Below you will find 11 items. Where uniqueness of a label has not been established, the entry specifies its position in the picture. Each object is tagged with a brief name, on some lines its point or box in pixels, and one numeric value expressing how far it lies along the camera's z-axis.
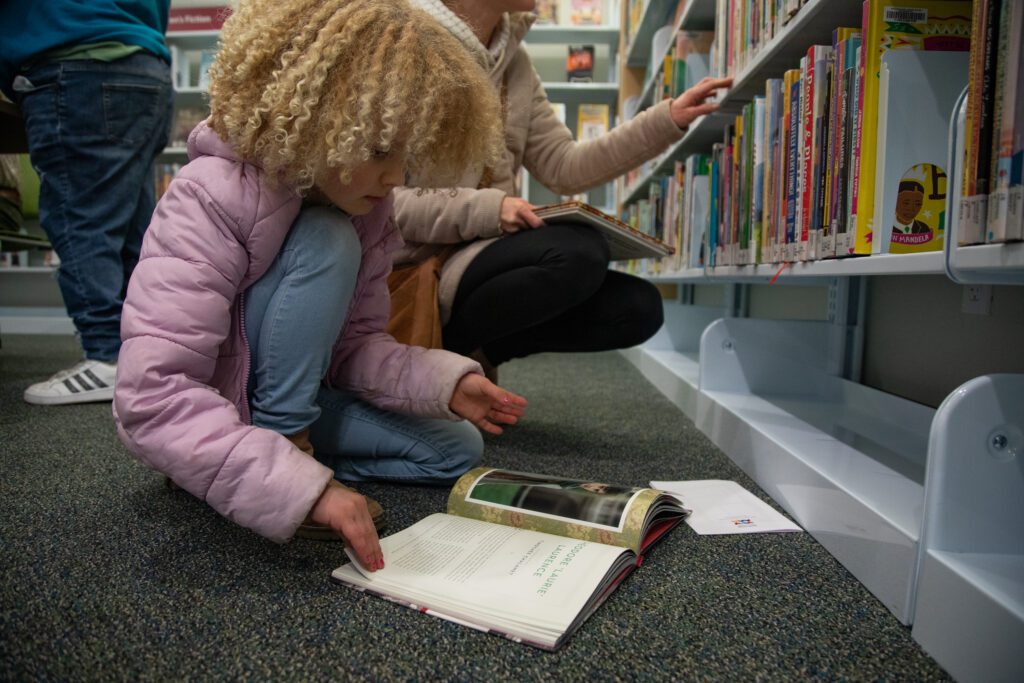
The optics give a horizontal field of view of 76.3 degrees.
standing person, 1.36
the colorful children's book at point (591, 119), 3.22
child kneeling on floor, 0.58
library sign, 3.34
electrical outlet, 1.00
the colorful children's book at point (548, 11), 3.15
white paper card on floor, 0.78
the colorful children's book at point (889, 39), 0.72
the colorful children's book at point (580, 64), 3.27
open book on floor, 0.55
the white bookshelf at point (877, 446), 0.50
